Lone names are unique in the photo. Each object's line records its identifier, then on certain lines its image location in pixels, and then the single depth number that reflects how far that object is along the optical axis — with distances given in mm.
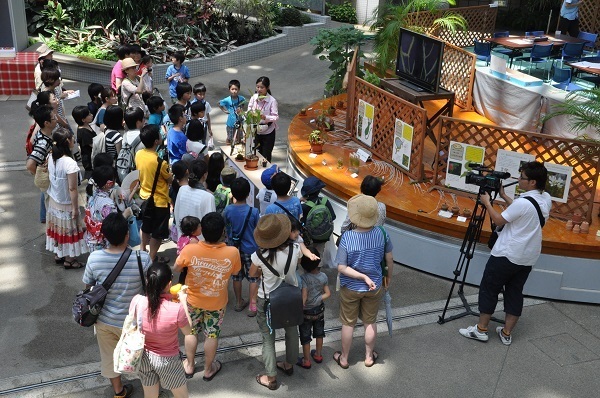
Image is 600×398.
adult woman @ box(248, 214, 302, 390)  5551
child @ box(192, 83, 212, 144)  9117
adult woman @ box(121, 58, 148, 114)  9781
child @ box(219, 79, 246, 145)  9625
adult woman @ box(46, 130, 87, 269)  7207
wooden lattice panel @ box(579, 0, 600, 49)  14922
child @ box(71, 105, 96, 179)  8461
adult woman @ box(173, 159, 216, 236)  6688
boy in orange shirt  5582
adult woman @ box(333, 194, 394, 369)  5871
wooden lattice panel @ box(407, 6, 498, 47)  14281
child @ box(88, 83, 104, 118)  9196
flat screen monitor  9430
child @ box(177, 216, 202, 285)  6082
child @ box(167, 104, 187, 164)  8039
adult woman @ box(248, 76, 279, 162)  9430
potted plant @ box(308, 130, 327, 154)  9430
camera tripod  6898
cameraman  6277
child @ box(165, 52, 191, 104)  10789
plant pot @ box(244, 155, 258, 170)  8680
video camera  6453
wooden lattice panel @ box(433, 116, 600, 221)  7430
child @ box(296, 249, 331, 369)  5844
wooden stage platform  7367
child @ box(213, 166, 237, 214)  7047
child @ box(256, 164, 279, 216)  7195
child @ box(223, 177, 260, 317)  6508
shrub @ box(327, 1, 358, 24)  19438
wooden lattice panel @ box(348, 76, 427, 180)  8445
